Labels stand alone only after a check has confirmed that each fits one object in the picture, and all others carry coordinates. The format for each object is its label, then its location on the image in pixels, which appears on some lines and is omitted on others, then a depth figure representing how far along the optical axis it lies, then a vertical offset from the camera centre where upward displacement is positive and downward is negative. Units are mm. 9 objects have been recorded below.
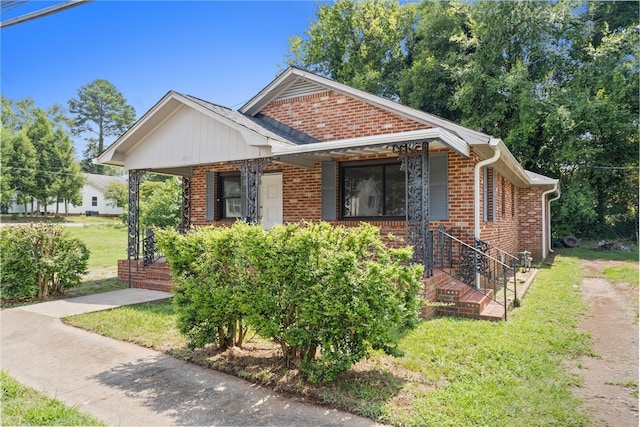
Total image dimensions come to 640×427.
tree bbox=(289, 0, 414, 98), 26453 +12172
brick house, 7398 +1192
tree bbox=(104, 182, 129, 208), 39544 +2466
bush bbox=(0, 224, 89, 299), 7527 -872
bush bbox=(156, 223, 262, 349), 4078 -674
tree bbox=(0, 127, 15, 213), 33219 +3768
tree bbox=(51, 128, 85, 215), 36031 +3928
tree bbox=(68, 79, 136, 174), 58062 +15264
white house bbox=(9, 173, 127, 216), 44719 +1646
